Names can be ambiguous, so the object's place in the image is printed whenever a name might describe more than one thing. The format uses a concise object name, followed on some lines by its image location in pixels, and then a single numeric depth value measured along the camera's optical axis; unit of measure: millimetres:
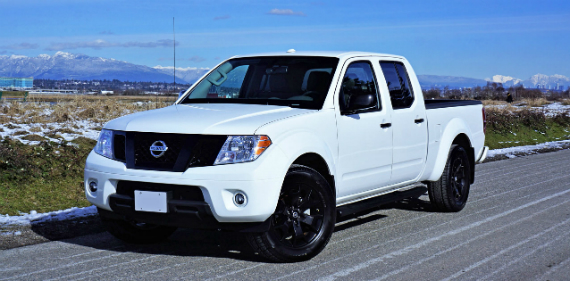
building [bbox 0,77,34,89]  187625
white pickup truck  4965
